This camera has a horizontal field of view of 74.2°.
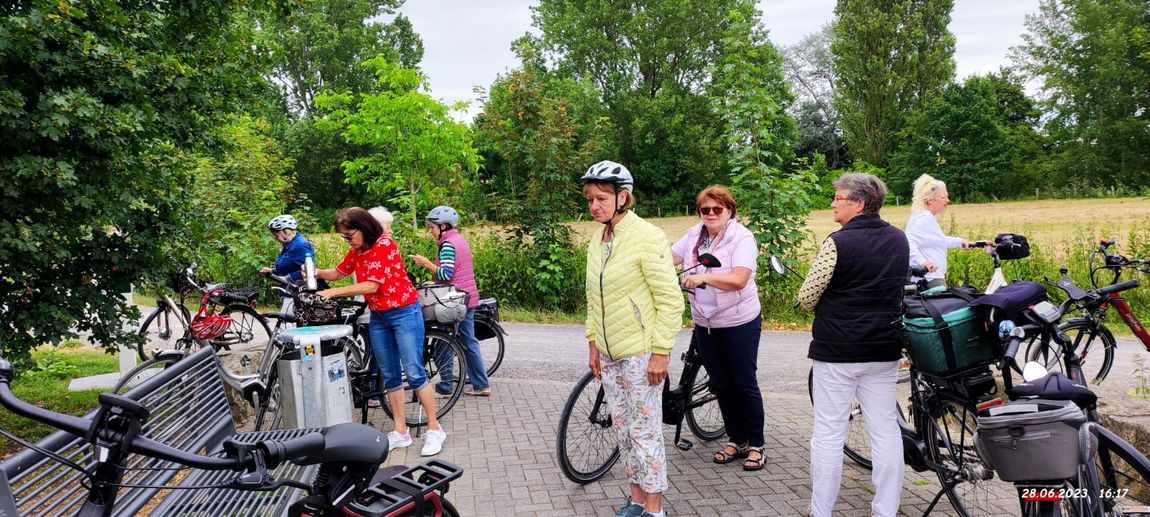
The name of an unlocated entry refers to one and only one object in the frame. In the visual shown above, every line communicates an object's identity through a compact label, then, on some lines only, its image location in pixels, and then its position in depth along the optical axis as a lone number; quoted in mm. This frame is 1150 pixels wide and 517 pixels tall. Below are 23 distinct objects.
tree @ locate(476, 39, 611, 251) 12562
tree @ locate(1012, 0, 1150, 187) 39812
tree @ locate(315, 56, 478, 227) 13727
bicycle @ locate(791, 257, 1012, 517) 3752
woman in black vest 3625
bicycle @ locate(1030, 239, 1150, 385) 6176
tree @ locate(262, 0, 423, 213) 46750
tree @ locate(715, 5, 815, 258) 11305
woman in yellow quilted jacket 3844
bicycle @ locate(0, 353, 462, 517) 1998
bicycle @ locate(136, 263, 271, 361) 9000
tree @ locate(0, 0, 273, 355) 4469
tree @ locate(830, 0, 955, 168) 47281
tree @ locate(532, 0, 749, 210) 43719
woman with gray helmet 6836
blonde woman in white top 6812
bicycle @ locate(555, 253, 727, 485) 4535
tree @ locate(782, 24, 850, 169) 66312
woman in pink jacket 4691
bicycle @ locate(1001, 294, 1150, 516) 2732
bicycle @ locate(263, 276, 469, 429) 5930
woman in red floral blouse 5102
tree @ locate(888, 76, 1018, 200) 47438
